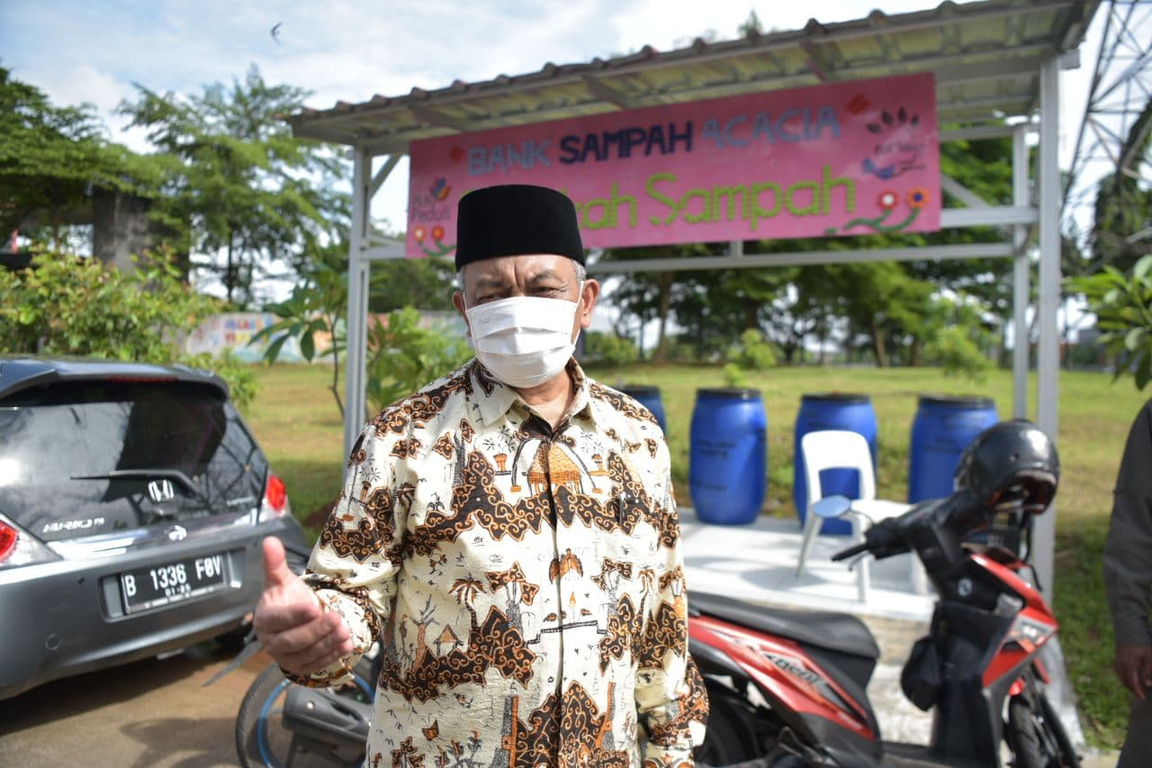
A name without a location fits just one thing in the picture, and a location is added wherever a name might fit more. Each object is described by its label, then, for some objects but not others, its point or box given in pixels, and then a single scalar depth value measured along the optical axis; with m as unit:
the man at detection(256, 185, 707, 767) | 1.21
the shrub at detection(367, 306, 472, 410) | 5.86
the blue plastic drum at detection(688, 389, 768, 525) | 6.05
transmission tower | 9.00
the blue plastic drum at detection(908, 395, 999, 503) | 5.26
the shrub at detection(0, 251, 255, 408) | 5.32
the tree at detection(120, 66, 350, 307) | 22.20
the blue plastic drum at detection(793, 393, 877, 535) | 5.76
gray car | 2.74
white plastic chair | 4.82
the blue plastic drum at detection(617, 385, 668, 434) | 6.52
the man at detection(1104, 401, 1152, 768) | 2.00
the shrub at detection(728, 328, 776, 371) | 16.75
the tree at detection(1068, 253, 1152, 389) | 4.12
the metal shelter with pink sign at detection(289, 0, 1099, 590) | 3.75
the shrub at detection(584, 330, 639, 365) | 16.41
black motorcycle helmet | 2.32
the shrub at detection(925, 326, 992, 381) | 12.06
